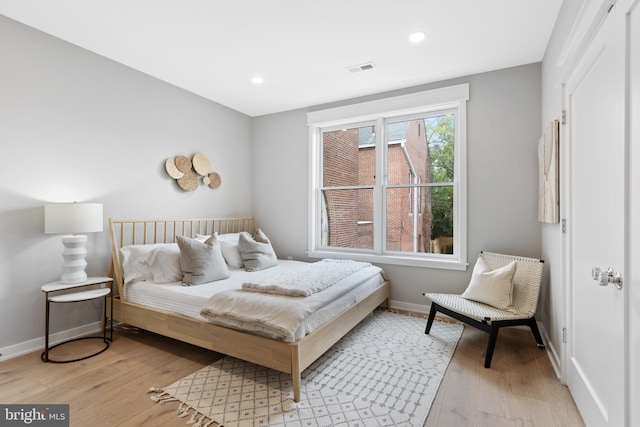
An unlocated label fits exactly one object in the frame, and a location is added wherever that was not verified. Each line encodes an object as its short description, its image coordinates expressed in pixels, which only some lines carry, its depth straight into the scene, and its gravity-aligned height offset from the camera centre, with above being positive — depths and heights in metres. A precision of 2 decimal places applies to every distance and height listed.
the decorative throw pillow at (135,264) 2.87 -0.48
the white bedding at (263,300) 2.01 -0.70
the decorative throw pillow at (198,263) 2.79 -0.46
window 3.44 +0.43
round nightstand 2.37 -0.68
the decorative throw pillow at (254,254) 3.46 -0.47
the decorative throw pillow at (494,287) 2.58 -0.64
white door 1.24 -0.06
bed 1.99 -0.83
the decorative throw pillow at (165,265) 2.83 -0.49
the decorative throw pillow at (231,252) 3.49 -0.46
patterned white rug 1.74 -1.18
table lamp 2.42 -0.11
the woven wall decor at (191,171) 3.60 +0.53
